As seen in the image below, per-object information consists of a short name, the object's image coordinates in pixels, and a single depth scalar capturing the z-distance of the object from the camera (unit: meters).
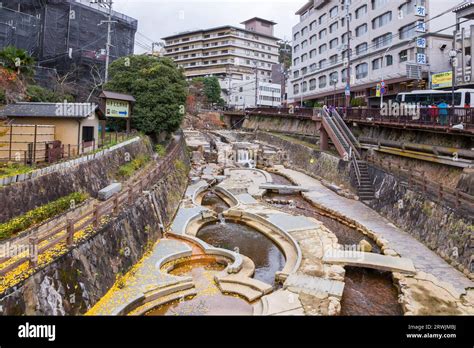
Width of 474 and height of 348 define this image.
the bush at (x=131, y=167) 22.73
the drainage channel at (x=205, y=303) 11.66
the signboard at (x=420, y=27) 36.72
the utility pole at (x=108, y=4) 33.97
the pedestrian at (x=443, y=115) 22.09
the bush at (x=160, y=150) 32.26
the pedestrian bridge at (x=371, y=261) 14.48
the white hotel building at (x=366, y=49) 37.75
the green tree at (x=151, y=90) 32.88
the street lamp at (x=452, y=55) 22.56
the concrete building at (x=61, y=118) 20.03
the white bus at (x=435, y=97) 27.88
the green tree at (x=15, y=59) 28.19
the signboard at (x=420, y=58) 37.31
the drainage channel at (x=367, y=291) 12.36
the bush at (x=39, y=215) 12.30
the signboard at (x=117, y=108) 26.73
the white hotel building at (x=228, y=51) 92.50
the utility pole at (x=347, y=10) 36.50
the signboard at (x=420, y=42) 36.84
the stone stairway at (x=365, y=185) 26.06
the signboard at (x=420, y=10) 36.31
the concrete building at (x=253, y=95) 84.86
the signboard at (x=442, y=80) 34.19
